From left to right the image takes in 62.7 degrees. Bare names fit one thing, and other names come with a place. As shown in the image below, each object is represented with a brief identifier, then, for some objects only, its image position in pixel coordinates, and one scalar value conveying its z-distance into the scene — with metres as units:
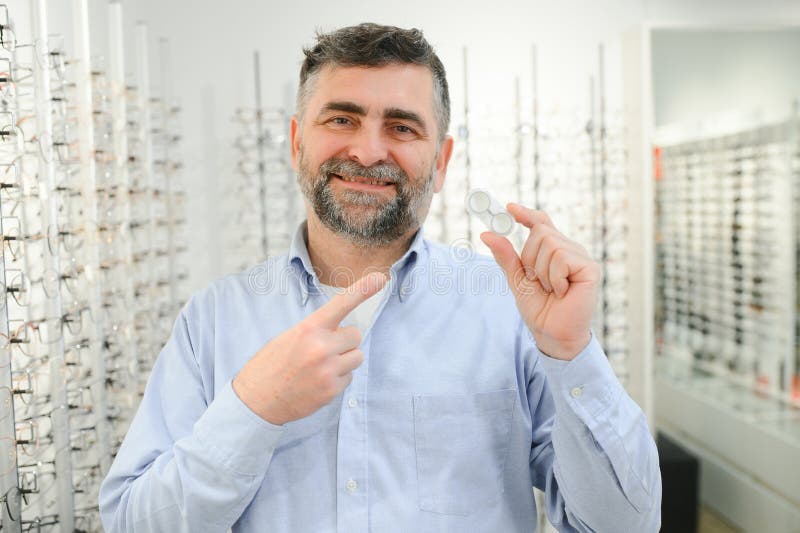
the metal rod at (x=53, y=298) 1.76
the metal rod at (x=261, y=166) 3.18
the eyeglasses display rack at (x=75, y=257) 1.65
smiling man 0.90
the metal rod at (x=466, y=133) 3.21
